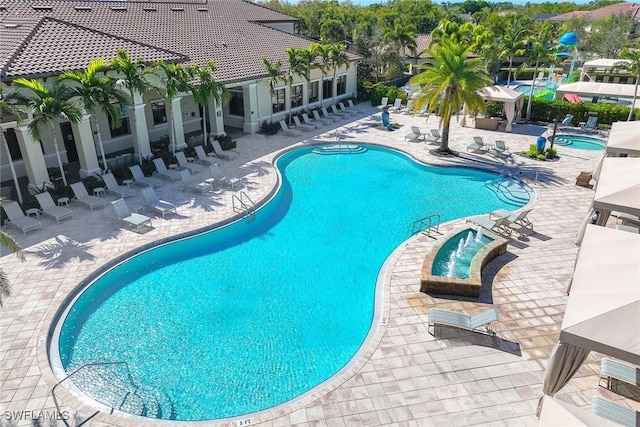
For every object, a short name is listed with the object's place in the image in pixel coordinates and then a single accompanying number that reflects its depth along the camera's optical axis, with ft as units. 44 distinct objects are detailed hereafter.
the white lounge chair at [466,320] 33.86
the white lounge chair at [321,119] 100.80
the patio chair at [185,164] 68.58
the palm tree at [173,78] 66.03
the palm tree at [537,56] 99.49
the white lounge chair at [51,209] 52.40
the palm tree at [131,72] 60.13
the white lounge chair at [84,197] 55.83
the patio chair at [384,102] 114.05
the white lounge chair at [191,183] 61.77
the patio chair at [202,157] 72.54
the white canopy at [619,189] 37.40
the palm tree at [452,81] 72.38
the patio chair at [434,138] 84.65
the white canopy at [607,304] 22.49
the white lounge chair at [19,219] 49.39
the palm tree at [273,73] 88.07
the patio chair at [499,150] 78.38
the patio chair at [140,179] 63.11
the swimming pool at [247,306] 31.32
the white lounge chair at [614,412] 25.43
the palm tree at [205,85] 69.67
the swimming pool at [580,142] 84.96
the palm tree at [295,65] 92.27
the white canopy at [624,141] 52.34
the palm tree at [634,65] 85.89
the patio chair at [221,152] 75.65
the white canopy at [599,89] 92.53
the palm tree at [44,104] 51.55
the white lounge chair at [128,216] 50.70
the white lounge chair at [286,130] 91.15
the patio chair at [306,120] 97.54
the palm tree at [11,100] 50.19
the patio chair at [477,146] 79.61
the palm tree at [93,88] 55.62
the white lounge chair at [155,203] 54.70
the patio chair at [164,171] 66.08
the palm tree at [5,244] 26.11
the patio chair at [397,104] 111.65
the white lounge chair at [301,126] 94.68
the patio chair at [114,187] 59.04
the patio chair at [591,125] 93.20
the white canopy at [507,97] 87.61
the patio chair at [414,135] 87.04
